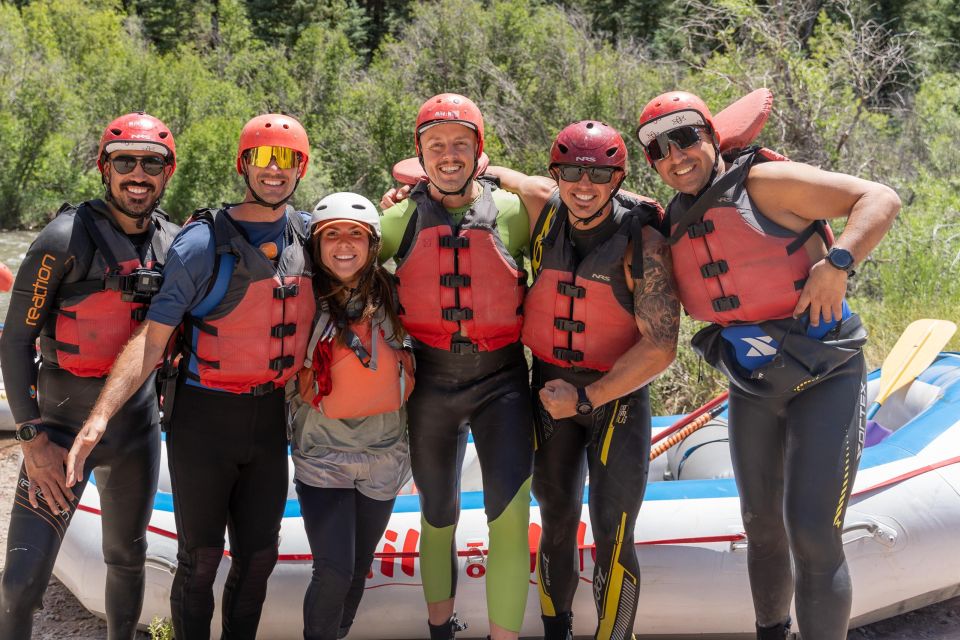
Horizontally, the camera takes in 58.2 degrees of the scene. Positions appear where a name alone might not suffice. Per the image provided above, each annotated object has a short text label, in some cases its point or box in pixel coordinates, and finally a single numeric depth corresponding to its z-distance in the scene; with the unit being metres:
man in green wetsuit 2.99
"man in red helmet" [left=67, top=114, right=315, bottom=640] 2.73
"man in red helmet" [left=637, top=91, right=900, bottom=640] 2.67
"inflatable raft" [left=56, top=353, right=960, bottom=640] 3.59
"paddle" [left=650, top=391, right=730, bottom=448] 4.60
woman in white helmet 2.81
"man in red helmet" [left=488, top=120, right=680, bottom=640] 2.88
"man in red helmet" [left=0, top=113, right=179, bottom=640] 2.76
